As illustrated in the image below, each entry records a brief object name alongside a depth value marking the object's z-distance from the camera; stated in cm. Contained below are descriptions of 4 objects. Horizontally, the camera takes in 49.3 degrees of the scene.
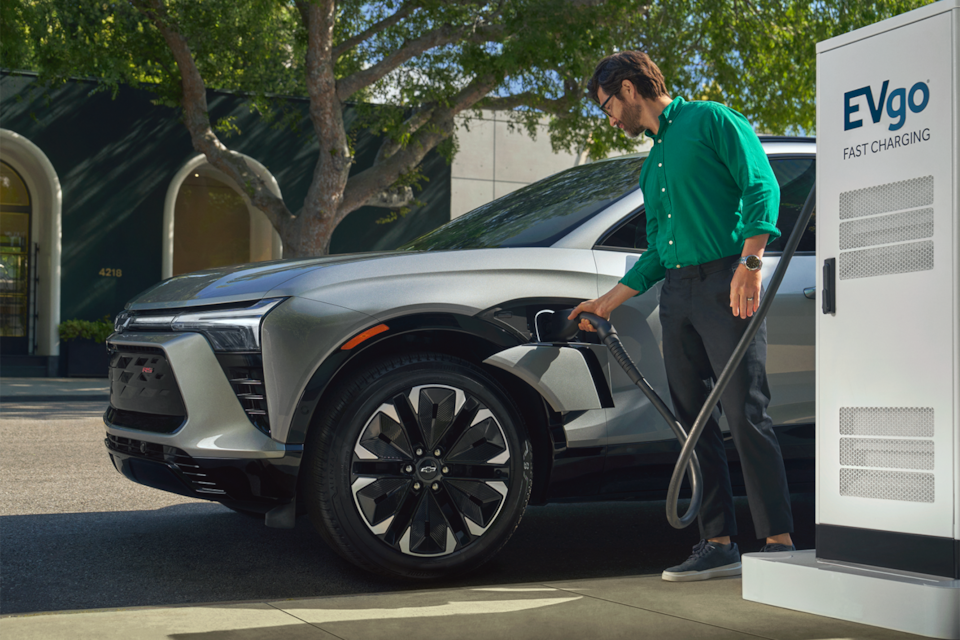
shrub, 1930
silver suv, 388
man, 386
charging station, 288
